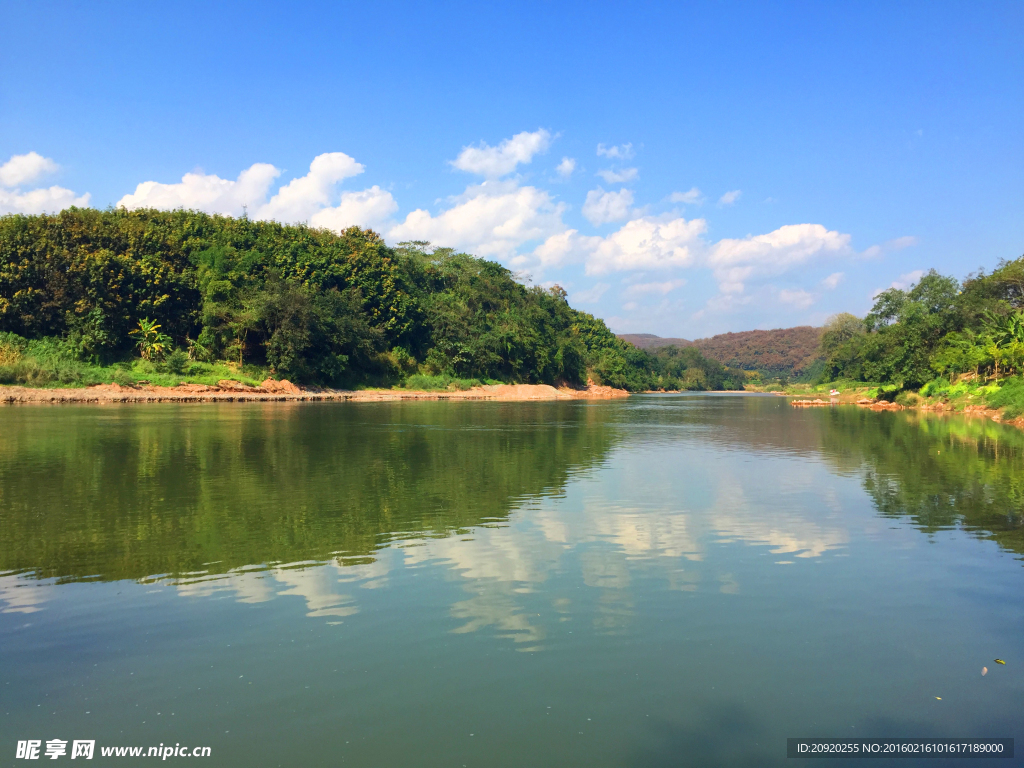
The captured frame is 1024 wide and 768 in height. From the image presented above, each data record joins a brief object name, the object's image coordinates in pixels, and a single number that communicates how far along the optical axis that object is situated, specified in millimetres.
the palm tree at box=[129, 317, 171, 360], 57562
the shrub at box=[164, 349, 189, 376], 56438
